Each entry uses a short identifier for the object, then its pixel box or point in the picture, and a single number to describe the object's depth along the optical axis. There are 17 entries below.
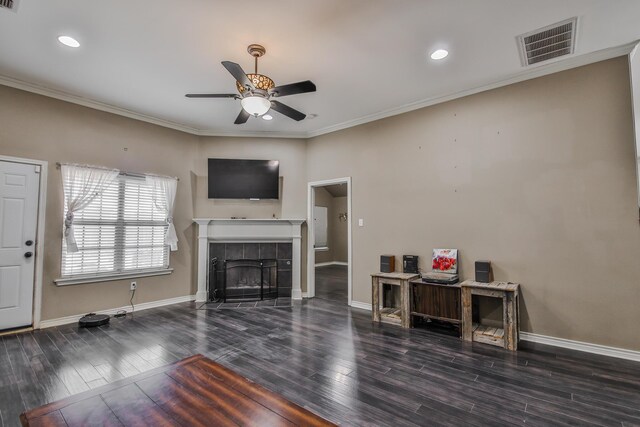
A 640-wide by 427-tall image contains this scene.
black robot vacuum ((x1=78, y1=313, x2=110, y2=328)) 4.04
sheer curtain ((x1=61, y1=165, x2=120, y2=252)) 4.21
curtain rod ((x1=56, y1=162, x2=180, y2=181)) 4.77
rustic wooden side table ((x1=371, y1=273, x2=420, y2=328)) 4.07
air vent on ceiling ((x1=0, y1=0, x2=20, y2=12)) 2.54
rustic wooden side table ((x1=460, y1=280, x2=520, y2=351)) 3.30
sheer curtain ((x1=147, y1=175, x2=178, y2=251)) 5.12
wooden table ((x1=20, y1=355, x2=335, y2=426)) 1.35
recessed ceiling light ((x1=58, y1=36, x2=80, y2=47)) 3.04
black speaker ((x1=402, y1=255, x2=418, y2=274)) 4.39
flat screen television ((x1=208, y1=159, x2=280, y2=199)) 5.67
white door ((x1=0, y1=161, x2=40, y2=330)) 3.76
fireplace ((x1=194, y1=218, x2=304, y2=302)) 5.51
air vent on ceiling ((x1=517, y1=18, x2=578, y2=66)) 2.88
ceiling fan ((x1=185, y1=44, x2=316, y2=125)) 2.88
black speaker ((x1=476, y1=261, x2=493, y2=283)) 3.70
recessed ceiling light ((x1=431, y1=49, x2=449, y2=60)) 3.22
